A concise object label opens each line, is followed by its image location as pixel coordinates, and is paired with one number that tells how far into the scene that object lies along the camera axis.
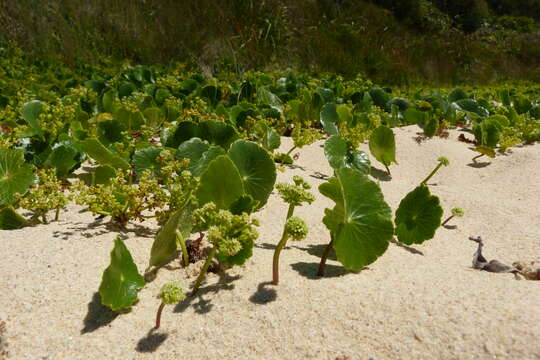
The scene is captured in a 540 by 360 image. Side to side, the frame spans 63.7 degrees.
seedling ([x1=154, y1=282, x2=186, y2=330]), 0.35
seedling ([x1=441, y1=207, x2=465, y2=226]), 0.67
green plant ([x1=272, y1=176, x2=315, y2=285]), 0.39
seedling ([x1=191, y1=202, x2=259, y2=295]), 0.38
